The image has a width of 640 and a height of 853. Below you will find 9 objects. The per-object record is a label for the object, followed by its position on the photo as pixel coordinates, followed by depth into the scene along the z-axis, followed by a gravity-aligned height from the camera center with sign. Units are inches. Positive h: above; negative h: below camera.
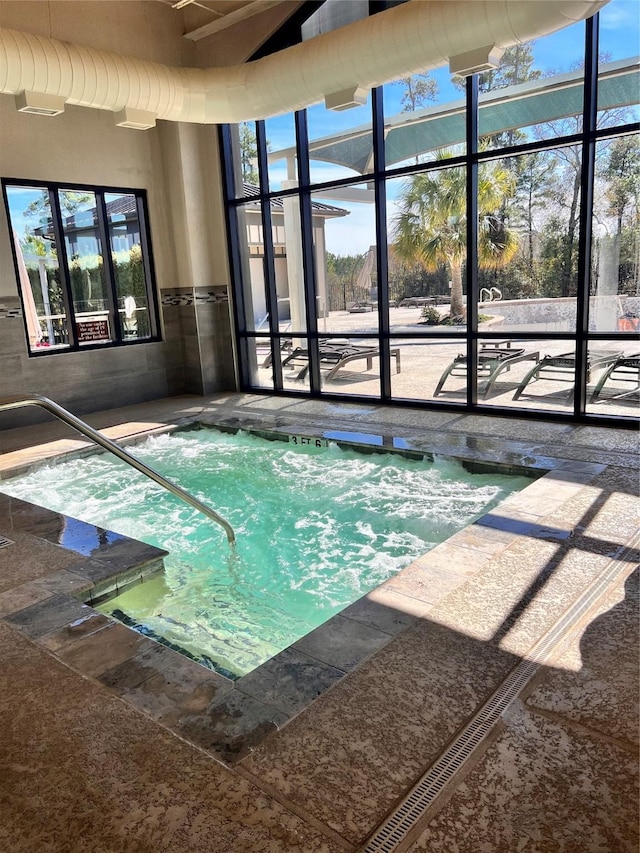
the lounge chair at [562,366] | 215.5 -29.9
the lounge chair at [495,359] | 235.3 -27.9
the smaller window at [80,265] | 269.1 +19.5
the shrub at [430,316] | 250.7 -10.9
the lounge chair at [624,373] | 210.2 -31.7
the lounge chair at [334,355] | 277.0 -27.4
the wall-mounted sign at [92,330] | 291.1 -10.3
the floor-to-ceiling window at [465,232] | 206.2 +21.1
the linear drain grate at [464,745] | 61.2 -51.3
